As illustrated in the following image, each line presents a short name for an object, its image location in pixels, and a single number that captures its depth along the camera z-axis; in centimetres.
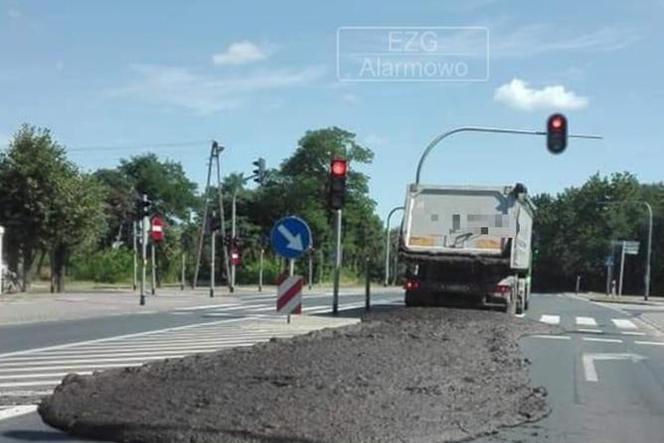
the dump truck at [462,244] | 2631
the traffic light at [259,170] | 4780
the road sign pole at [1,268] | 4120
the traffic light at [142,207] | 3616
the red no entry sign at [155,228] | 3897
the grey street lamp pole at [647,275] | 6166
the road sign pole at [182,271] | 6030
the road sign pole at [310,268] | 7450
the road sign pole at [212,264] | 4698
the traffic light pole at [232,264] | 5589
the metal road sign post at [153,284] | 4639
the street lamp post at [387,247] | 7389
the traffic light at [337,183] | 2378
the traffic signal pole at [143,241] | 3506
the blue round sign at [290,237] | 2028
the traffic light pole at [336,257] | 2486
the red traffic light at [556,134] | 2738
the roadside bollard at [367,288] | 3001
